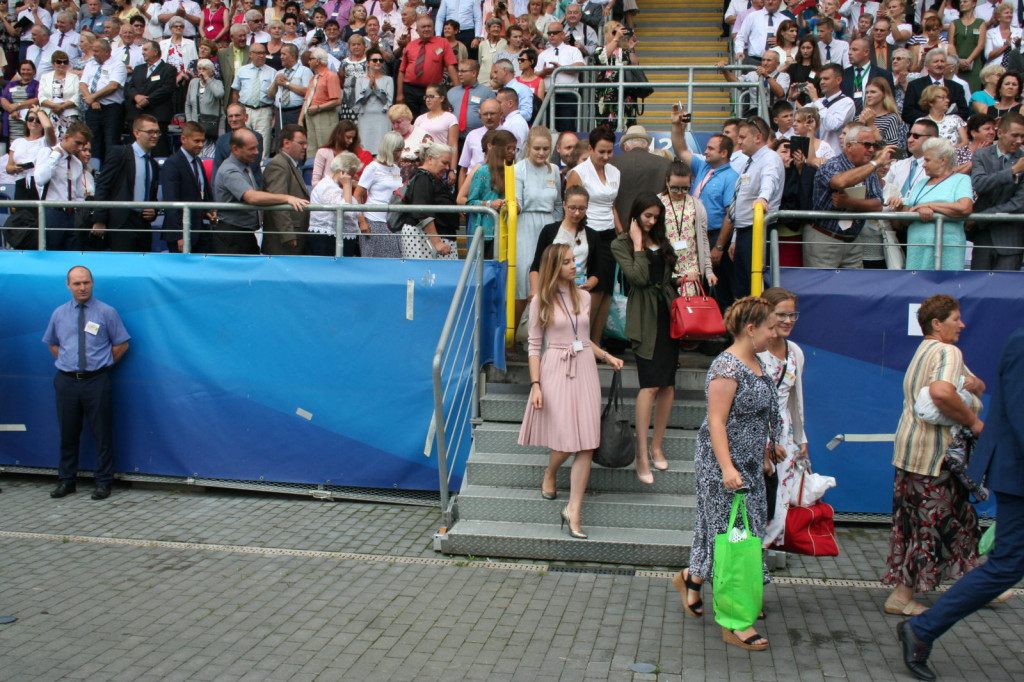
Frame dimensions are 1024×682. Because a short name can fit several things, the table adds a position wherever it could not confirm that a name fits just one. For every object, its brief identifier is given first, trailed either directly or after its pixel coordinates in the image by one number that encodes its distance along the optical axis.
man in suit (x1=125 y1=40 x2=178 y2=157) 13.19
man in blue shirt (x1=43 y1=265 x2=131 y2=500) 8.20
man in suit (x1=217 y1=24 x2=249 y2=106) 13.63
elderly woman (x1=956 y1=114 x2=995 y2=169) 8.80
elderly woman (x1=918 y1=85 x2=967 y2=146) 9.81
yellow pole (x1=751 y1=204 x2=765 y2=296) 7.08
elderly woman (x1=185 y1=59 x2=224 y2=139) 13.21
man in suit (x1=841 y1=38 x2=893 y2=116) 11.34
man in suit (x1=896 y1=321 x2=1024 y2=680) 4.70
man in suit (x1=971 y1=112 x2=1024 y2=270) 7.60
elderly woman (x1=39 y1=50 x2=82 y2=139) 13.67
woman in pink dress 6.54
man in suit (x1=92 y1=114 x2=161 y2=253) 9.26
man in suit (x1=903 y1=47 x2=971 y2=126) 11.09
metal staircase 6.62
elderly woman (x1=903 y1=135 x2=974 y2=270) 7.34
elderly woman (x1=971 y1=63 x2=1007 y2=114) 11.15
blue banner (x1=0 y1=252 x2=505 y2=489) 7.90
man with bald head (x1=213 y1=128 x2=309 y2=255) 8.60
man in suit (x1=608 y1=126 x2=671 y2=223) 8.02
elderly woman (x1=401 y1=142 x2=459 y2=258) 8.23
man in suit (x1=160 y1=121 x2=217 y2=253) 9.12
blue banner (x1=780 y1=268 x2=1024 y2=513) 7.30
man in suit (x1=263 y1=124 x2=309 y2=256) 8.79
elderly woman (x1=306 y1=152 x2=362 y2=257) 8.93
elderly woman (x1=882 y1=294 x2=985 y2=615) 5.66
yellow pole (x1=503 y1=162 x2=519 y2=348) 7.22
